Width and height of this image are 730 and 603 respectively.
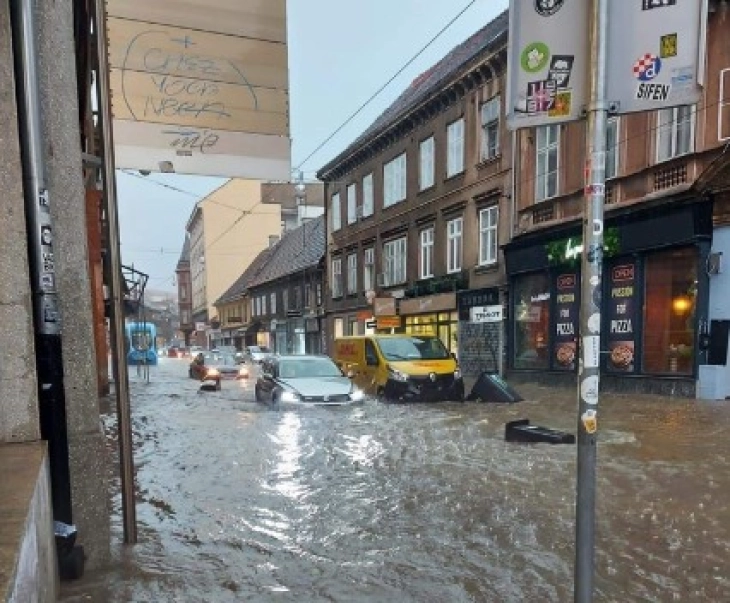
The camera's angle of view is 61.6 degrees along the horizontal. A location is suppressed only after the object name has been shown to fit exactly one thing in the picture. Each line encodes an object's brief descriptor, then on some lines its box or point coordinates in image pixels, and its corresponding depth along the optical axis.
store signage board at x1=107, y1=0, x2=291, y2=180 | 3.89
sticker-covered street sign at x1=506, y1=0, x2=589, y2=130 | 2.40
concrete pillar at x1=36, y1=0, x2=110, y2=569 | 3.54
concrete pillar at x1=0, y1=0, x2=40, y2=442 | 3.17
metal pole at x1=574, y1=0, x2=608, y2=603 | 2.33
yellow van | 14.18
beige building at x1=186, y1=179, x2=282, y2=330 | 54.28
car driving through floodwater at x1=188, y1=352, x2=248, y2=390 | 22.37
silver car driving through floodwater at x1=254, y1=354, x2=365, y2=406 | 12.19
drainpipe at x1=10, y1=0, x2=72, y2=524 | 3.27
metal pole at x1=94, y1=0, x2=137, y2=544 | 3.85
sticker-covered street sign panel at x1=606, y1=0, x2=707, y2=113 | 2.26
